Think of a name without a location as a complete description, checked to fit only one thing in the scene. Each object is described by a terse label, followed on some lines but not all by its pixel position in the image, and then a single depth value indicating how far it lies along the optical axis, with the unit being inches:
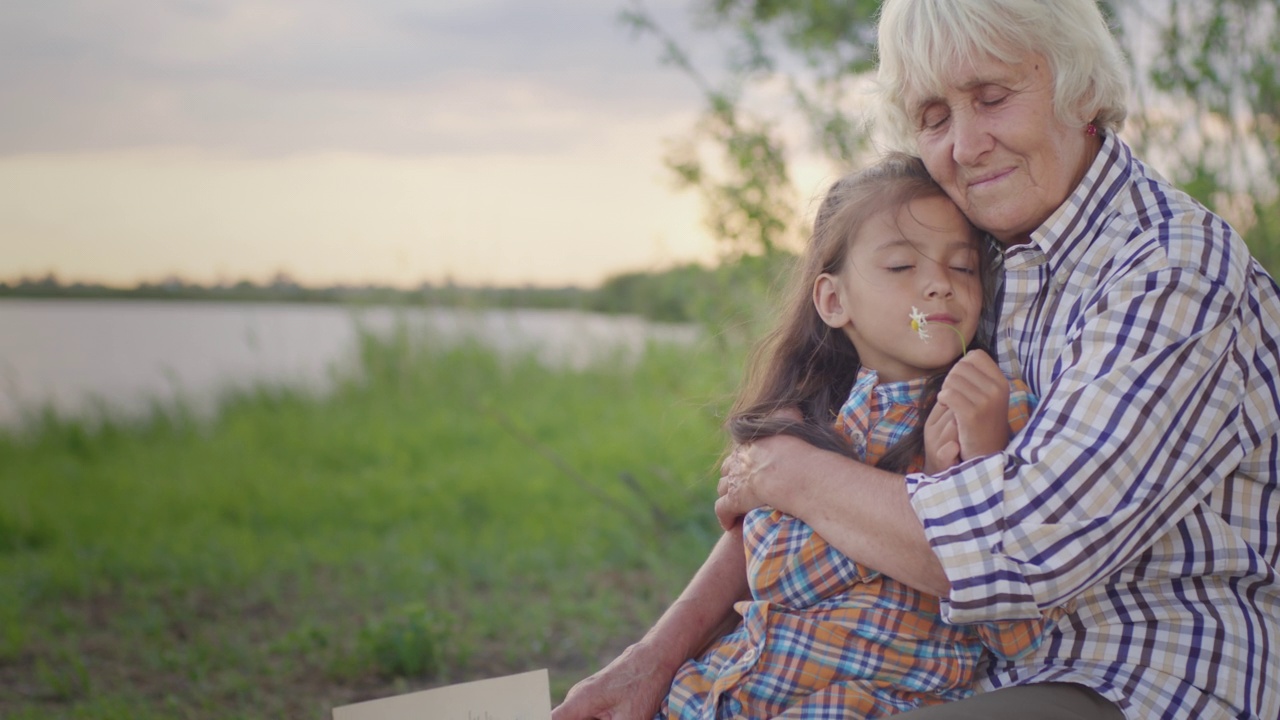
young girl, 76.6
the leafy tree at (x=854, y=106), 162.1
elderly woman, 66.7
